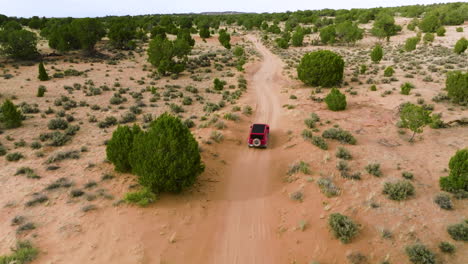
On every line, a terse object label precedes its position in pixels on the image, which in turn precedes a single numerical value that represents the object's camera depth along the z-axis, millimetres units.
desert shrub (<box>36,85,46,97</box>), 27984
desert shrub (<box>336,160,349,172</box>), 15898
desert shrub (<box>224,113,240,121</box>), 23545
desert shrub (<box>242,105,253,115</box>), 25812
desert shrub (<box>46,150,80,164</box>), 16533
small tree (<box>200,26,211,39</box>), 73750
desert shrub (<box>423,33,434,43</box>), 55219
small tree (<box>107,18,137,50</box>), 56281
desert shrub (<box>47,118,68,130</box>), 21219
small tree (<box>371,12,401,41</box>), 65812
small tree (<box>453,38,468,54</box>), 42156
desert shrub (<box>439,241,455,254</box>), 10297
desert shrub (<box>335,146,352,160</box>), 17234
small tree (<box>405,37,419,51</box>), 47062
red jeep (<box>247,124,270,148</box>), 18906
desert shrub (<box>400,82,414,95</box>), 27603
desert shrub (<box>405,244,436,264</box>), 9812
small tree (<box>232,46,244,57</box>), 50459
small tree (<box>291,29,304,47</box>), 65000
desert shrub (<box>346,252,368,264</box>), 10117
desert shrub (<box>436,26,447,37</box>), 61784
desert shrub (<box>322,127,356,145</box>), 19188
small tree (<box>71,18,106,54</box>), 48781
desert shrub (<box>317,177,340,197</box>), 13742
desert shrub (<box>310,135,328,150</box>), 18369
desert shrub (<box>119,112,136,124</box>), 23250
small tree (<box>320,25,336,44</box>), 65825
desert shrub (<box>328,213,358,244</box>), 10969
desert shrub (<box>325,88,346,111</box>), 24562
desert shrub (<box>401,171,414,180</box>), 14867
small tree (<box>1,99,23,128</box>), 20406
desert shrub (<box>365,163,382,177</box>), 15280
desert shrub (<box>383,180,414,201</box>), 13227
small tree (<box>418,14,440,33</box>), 67312
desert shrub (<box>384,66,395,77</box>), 34000
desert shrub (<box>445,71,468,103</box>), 24203
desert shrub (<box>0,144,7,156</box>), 17120
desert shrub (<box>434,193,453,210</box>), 12545
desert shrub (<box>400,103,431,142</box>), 18016
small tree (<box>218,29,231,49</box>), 59506
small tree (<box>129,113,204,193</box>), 12984
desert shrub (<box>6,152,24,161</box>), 16469
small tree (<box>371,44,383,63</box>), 40688
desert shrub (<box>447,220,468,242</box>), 10781
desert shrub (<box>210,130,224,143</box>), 19769
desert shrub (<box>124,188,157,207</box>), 12641
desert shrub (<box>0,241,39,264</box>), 9516
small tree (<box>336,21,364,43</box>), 62031
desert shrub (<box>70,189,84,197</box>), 13375
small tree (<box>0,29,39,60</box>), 41688
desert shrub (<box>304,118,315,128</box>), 21594
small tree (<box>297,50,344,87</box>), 31578
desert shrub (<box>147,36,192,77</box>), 39500
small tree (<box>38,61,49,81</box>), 33938
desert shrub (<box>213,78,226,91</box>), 33156
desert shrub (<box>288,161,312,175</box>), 15766
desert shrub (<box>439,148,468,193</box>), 12922
